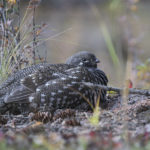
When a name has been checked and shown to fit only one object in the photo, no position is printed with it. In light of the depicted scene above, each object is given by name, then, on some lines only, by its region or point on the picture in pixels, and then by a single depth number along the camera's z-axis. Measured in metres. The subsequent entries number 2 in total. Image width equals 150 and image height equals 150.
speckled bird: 11.66
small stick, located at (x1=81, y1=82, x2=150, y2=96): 9.86
